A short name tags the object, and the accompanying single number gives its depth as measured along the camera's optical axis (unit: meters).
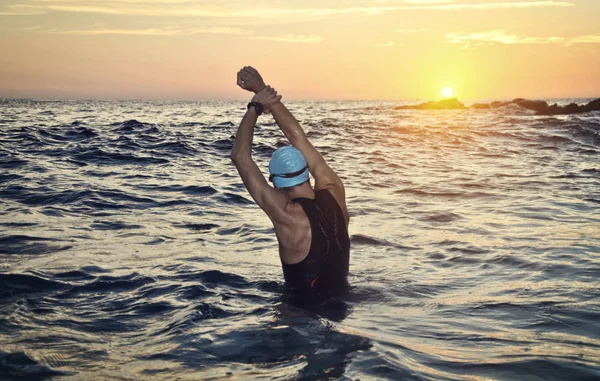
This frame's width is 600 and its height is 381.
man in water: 5.27
